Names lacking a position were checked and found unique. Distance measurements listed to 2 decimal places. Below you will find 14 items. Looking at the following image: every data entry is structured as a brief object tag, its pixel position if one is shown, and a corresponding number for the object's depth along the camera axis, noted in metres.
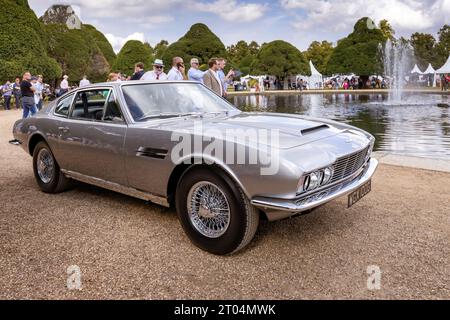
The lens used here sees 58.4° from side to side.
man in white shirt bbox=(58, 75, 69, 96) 20.46
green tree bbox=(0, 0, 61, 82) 22.52
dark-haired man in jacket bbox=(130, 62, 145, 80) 9.93
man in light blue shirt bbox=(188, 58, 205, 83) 9.16
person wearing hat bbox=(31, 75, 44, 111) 17.40
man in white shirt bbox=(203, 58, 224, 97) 8.64
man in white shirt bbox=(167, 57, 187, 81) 9.09
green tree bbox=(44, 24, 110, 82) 37.44
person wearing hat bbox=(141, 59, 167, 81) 9.01
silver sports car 3.10
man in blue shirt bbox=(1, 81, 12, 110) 21.59
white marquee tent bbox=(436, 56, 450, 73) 34.94
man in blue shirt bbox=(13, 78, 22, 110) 21.21
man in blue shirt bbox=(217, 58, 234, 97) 9.12
